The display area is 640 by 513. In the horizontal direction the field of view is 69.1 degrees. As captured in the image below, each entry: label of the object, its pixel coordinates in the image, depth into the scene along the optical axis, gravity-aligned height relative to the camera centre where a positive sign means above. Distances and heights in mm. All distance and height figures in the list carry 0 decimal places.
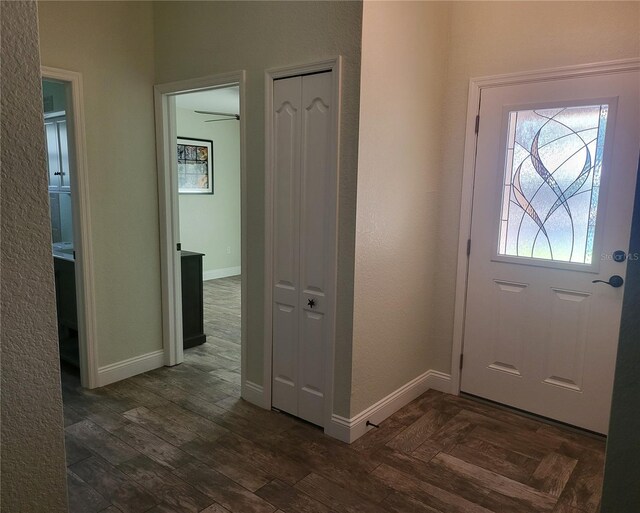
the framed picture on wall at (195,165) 6484 +369
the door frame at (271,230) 2455 -217
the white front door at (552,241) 2570 -244
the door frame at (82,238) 2980 -328
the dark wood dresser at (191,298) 4039 -930
